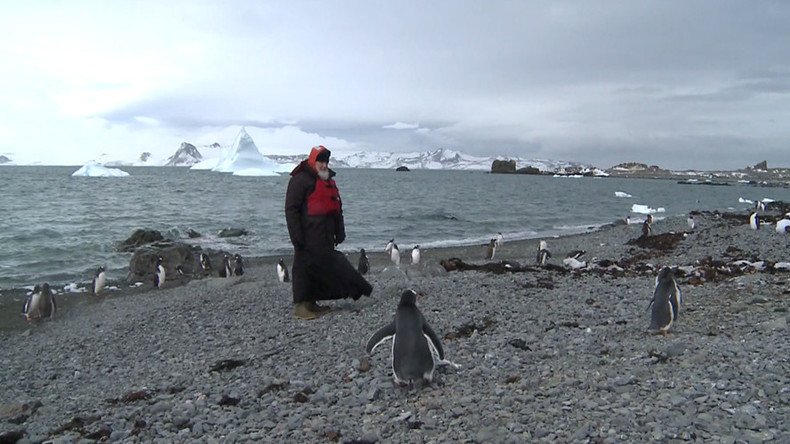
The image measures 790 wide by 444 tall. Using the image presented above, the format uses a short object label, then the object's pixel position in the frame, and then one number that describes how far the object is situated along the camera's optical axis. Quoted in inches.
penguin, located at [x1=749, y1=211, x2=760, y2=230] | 908.6
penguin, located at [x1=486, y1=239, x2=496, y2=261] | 780.8
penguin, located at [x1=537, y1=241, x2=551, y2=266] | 679.1
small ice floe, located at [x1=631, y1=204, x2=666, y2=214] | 1776.8
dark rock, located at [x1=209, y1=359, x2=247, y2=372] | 266.7
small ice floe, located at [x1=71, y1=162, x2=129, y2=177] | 4092.0
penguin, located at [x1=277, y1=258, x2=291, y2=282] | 563.1
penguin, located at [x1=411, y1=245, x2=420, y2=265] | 757.8
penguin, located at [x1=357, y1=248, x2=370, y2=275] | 609.6
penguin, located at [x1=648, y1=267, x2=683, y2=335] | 271.4
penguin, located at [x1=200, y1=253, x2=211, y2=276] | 709.9
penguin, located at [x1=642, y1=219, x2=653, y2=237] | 934.5
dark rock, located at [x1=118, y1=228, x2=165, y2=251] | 876.0
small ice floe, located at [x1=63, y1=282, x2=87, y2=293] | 593.8
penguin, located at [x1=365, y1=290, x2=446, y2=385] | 209.3
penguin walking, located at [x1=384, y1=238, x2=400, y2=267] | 742.5
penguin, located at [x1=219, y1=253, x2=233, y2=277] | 641.6
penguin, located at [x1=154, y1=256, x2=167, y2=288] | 610.5
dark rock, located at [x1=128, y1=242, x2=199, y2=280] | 666.2
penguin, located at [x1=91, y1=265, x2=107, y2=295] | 570.6
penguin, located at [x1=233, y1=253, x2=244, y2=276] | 652.7
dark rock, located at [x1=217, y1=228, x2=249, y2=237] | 1046.6
